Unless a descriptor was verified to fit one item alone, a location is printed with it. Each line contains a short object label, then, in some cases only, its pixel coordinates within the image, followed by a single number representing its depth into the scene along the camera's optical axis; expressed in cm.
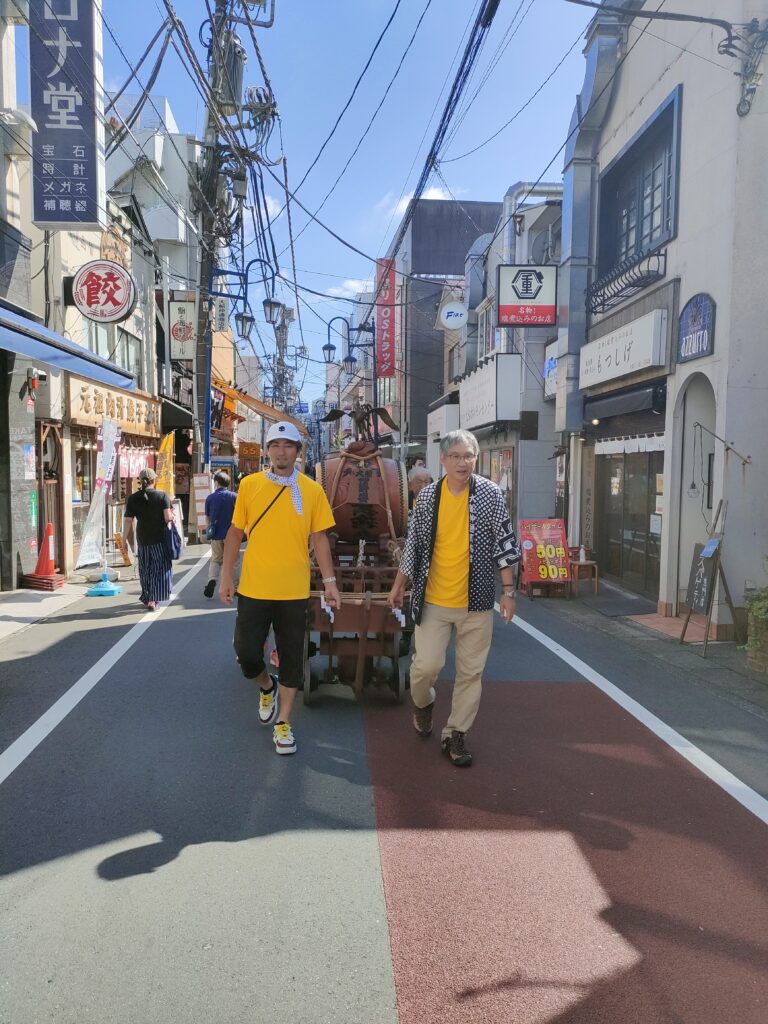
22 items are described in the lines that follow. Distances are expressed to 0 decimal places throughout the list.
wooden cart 529
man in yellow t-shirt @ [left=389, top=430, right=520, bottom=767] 439
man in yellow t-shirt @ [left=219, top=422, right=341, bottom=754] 441
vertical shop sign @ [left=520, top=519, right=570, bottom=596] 1108
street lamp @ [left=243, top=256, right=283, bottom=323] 2075
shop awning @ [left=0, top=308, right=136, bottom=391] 790
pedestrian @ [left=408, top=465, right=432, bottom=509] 702
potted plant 677
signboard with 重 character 1446
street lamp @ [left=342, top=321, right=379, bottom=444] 3625
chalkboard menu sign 777
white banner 1226
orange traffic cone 1075
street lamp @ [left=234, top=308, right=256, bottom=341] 2109
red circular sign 1216
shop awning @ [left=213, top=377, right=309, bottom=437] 2270
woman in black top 906
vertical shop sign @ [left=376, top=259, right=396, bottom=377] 3553
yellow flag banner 1692
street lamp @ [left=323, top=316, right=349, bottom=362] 3151
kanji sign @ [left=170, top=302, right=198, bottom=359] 1964
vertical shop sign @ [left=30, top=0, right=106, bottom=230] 996
